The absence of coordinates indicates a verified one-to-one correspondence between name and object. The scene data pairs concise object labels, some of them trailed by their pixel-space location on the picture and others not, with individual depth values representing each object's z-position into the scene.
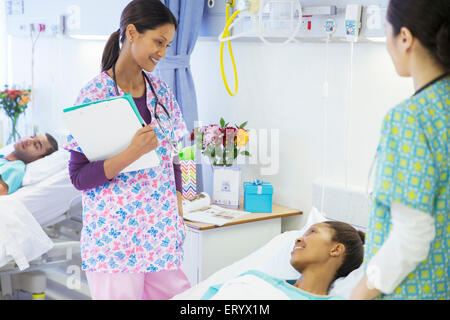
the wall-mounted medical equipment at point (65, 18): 3.38
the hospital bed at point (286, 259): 1.74
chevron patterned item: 2.67
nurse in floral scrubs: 1.65
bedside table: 2.34
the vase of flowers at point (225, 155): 2.56
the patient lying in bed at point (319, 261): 1.66
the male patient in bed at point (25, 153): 2.89
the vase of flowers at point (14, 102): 3.94
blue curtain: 2.73
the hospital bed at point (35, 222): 2.51
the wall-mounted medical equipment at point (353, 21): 2.13
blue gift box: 2.50
